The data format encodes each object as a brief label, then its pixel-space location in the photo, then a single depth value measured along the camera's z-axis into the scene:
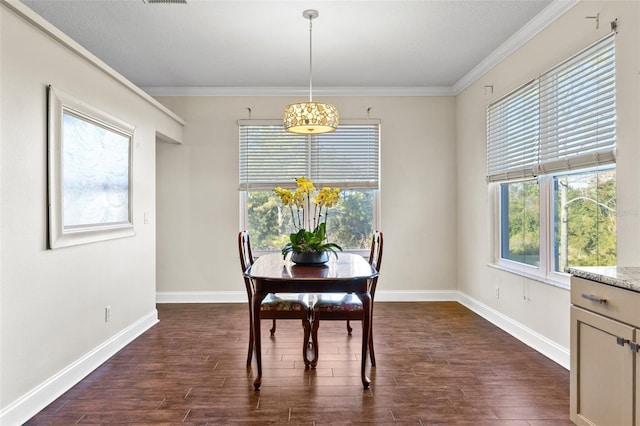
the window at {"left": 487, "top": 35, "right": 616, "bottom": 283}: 2.67
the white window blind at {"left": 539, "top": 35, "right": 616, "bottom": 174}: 2.58
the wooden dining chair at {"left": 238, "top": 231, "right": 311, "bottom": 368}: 2.85
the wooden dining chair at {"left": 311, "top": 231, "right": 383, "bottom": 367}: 2.78
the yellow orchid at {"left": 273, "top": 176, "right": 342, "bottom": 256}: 2.97
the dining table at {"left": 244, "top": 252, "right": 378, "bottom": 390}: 2.53
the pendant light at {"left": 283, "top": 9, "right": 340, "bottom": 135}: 3.16
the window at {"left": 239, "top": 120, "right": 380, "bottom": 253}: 5.13
